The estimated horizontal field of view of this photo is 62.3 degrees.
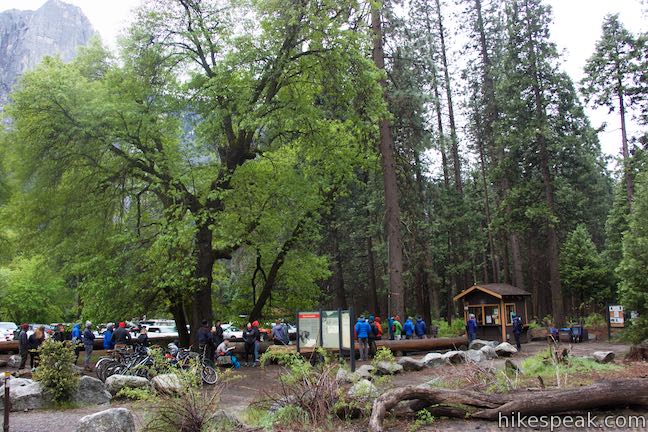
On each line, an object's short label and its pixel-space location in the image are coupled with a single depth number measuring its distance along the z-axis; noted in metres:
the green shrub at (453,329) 28.63
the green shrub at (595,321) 33.01
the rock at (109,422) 7.19
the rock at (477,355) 16.25
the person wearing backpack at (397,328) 19.88
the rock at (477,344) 20.33
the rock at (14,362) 19.16
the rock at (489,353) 17.92
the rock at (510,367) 10.78
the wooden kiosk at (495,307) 24.19
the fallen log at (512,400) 7.58
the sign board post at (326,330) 15.22
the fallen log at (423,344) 19.07
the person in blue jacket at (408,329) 20.54
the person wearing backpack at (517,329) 21.47
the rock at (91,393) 11.16
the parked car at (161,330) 39.98
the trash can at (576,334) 24.88
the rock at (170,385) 7.53
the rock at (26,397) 10.63
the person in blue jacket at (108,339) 17.97
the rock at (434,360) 16.06
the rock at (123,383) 11.70
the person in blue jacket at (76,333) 19.59
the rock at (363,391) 8.45
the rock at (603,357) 13.87
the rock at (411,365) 15.45
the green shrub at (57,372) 10.95
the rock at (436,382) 9.81
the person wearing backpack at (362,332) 17.19
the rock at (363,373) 10.38
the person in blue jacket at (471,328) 21.91
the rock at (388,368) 14.37
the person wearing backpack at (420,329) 20.97
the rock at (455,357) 16.00
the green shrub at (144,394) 7.28
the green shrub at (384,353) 10.83
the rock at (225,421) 7.48
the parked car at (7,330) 31.41
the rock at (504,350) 18.83
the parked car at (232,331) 35.83
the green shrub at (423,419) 7.78
